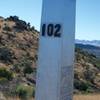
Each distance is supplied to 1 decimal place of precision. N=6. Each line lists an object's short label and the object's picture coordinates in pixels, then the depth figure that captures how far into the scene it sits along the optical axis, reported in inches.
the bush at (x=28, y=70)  723.1
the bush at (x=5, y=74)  591.1
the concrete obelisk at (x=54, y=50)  132.0
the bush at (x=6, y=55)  786.6
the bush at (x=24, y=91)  325.5
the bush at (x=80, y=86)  655.8
